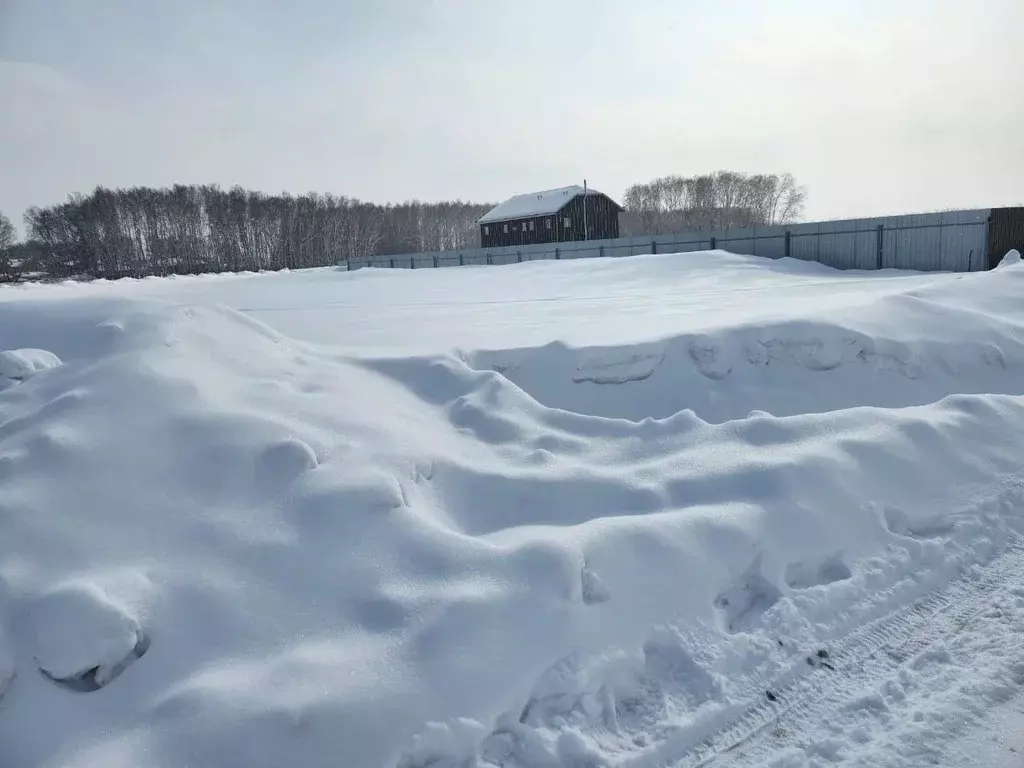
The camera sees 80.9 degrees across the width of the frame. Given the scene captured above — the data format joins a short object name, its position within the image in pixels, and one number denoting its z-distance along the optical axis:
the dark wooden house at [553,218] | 38.34
